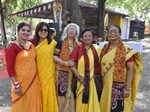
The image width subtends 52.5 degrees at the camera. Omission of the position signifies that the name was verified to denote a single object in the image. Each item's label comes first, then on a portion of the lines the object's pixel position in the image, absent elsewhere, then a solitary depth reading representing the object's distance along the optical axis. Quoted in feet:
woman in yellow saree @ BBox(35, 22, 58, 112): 7.17
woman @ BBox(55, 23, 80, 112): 7.48
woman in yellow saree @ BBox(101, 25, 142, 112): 6.93
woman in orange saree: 6.52
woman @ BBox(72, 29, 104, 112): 7.22
